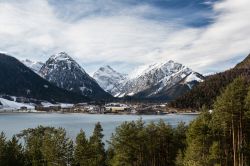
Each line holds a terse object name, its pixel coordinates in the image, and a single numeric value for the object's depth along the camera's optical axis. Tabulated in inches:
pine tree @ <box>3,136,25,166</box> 1662.5
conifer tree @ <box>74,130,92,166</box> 1654.4
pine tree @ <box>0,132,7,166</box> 1623.5
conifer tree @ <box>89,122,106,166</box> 1675.9
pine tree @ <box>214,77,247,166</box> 1350.6
